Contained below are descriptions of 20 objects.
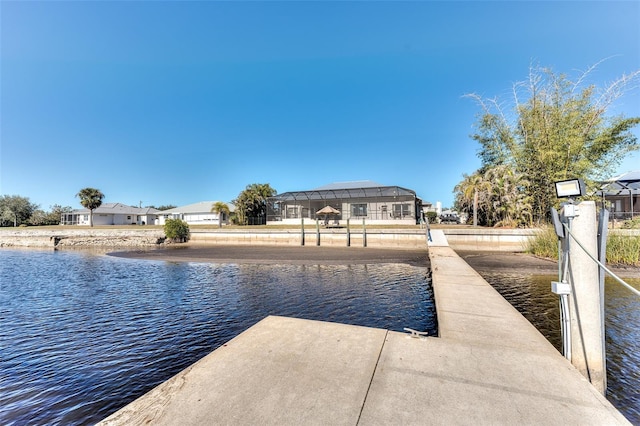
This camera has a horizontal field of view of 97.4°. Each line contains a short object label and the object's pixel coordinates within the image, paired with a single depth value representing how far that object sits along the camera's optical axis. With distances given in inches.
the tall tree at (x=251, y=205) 1422.2
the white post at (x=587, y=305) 104.7
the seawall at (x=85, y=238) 1086.4
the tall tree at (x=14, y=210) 1941.4
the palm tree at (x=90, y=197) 1606.8
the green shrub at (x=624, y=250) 413.3
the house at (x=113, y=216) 1934.1
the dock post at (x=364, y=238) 849.5
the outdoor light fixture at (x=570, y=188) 103.9
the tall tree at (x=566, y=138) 578.2
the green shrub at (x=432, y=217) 1630.8
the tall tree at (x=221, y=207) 1523.1
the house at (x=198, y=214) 1724.9
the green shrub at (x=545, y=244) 508.4
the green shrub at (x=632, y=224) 486.8
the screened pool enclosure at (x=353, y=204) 1210.6
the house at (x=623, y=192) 680.4
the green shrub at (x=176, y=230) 1046.4
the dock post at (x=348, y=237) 871.7
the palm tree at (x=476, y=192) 923.0
